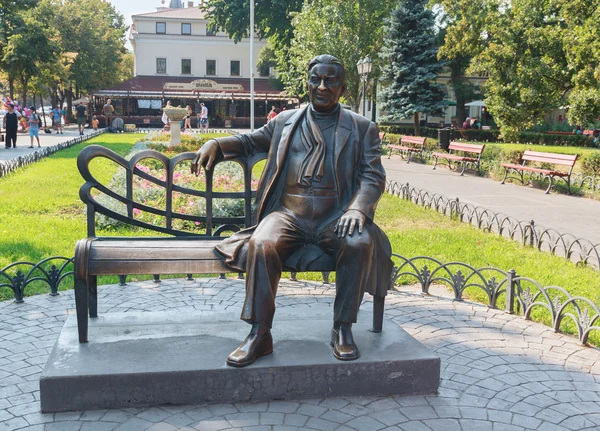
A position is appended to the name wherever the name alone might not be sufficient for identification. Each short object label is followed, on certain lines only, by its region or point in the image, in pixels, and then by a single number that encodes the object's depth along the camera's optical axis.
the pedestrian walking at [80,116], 32.00
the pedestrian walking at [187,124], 39.24
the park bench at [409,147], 23.38
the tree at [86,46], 42.66
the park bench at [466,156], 19.17
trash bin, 23.36
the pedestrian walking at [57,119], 36.50
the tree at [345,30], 27.72
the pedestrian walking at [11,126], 21.50
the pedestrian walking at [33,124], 22.66
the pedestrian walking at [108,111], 37.72
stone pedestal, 3.64
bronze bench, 4.08
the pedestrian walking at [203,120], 38.90
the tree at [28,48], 27.69
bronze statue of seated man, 3.89
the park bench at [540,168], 14.71
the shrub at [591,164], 15.41
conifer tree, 26.59
